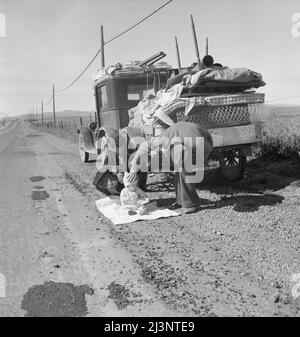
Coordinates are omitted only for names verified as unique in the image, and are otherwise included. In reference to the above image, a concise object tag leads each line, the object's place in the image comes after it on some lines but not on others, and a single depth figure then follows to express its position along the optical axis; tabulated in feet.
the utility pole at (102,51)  76.18
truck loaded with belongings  21.91
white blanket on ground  19.61
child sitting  21.15
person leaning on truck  19.71
